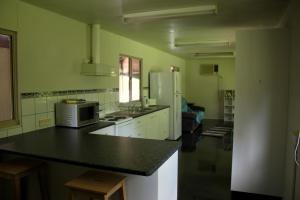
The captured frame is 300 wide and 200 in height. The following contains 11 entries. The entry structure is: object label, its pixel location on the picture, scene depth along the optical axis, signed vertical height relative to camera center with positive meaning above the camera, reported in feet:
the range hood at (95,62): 12.12 +1.47
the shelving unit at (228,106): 28.89 -1.98
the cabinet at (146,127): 11.92 -2.29
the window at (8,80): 8.43 +0.34
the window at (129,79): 16.96 +0.81
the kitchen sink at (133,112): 14.64 -1.50
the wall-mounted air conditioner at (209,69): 31.73 +2.86
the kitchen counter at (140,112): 14.70 -1.50
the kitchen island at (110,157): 5.91 -1.81
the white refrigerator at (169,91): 20.07 -0.11
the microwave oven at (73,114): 10.40 -1.11
